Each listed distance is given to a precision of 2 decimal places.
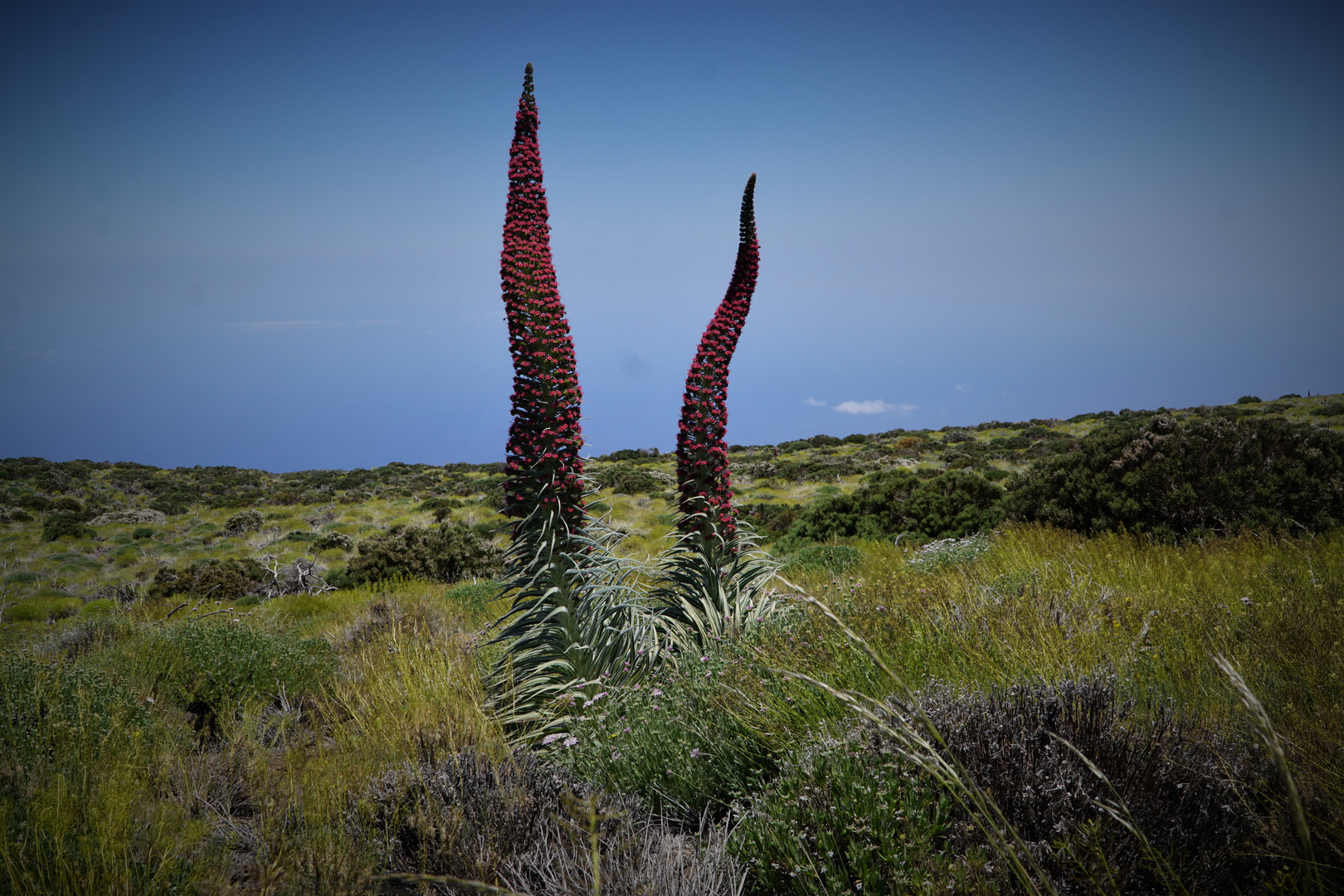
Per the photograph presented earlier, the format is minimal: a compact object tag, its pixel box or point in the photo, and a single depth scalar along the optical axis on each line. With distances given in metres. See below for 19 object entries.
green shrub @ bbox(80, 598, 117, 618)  11.49
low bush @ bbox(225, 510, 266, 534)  23.93
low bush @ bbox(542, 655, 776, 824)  3.40
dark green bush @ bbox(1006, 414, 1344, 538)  8.36
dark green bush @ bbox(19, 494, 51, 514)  24.75
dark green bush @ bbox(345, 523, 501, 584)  14.11
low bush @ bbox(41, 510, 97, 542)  21.83
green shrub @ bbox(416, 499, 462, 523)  24.10
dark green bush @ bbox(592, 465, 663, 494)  25.31
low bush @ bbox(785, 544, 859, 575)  9.70
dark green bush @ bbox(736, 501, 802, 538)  16.06
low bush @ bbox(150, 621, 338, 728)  5.67
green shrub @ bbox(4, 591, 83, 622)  13.48
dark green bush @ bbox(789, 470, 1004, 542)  12.51
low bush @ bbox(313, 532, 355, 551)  19.48
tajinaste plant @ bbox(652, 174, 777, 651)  4.95
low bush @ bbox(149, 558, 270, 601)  14.12
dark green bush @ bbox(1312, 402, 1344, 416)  26.05
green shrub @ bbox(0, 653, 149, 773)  3.62
